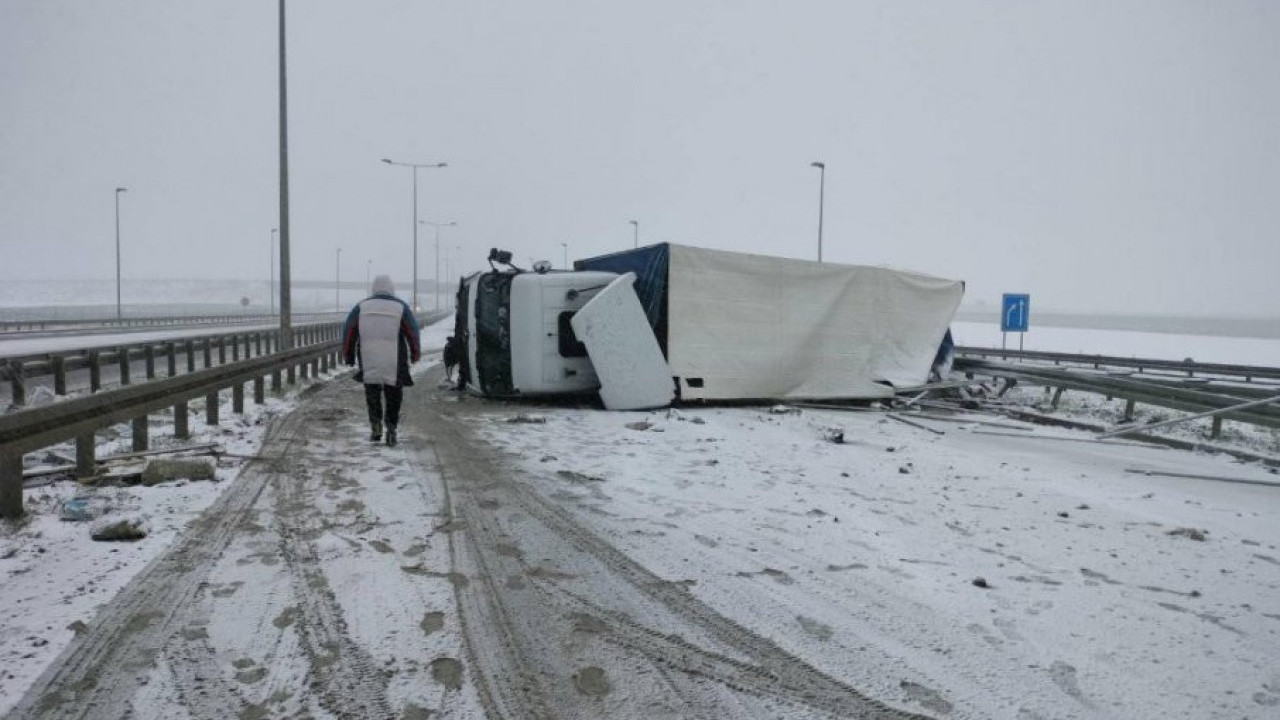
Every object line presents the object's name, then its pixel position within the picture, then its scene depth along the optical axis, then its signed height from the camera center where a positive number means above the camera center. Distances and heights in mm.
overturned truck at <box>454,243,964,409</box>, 10906 -407
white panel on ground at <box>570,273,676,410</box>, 10570 -693
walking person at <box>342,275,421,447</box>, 7621 -525
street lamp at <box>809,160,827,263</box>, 32750 +5989
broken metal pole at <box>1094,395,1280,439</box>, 8367 -1183
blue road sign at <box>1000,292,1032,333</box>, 20297 +54
